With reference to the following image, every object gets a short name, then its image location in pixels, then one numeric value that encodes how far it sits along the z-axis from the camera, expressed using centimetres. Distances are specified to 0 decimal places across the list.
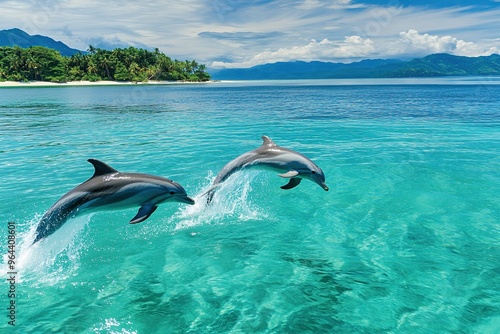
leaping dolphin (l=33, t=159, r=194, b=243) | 668
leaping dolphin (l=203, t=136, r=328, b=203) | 927
